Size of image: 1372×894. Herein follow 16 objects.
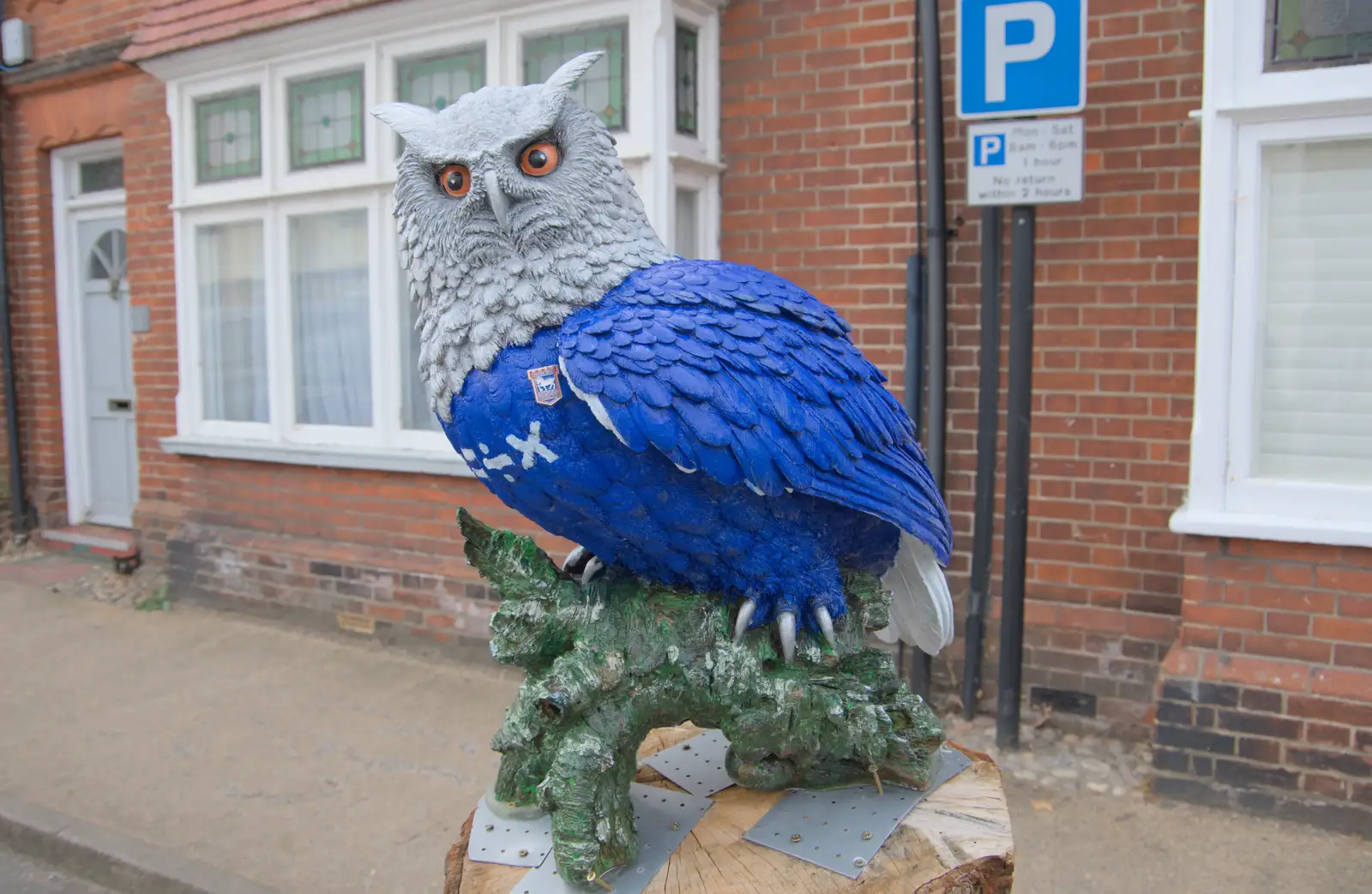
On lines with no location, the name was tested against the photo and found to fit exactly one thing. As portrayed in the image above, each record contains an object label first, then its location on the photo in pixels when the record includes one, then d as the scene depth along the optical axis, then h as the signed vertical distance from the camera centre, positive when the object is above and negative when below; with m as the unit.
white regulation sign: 3.63 +0.75
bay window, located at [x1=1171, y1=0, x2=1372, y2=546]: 3.27 +0.29
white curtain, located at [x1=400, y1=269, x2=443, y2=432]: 5.29 -0.08
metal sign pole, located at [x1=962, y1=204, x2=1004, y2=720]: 3.92 -0.16
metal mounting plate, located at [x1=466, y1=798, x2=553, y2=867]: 1.91 -0.90
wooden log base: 1.79 -0.88
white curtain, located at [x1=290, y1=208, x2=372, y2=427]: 5.51 +0.28
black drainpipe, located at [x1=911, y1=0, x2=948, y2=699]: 3.98 +0.46
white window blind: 3.35 +0.19
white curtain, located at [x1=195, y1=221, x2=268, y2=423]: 5.95 +0.29
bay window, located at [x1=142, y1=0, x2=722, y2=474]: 4.52 +0.95
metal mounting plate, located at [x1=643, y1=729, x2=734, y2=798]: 2.16 -0.87
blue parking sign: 3.58 +1.12
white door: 7.16 +0.02
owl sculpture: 1.67 -0.01
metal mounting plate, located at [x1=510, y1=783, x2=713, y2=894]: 1.79 -0.88
